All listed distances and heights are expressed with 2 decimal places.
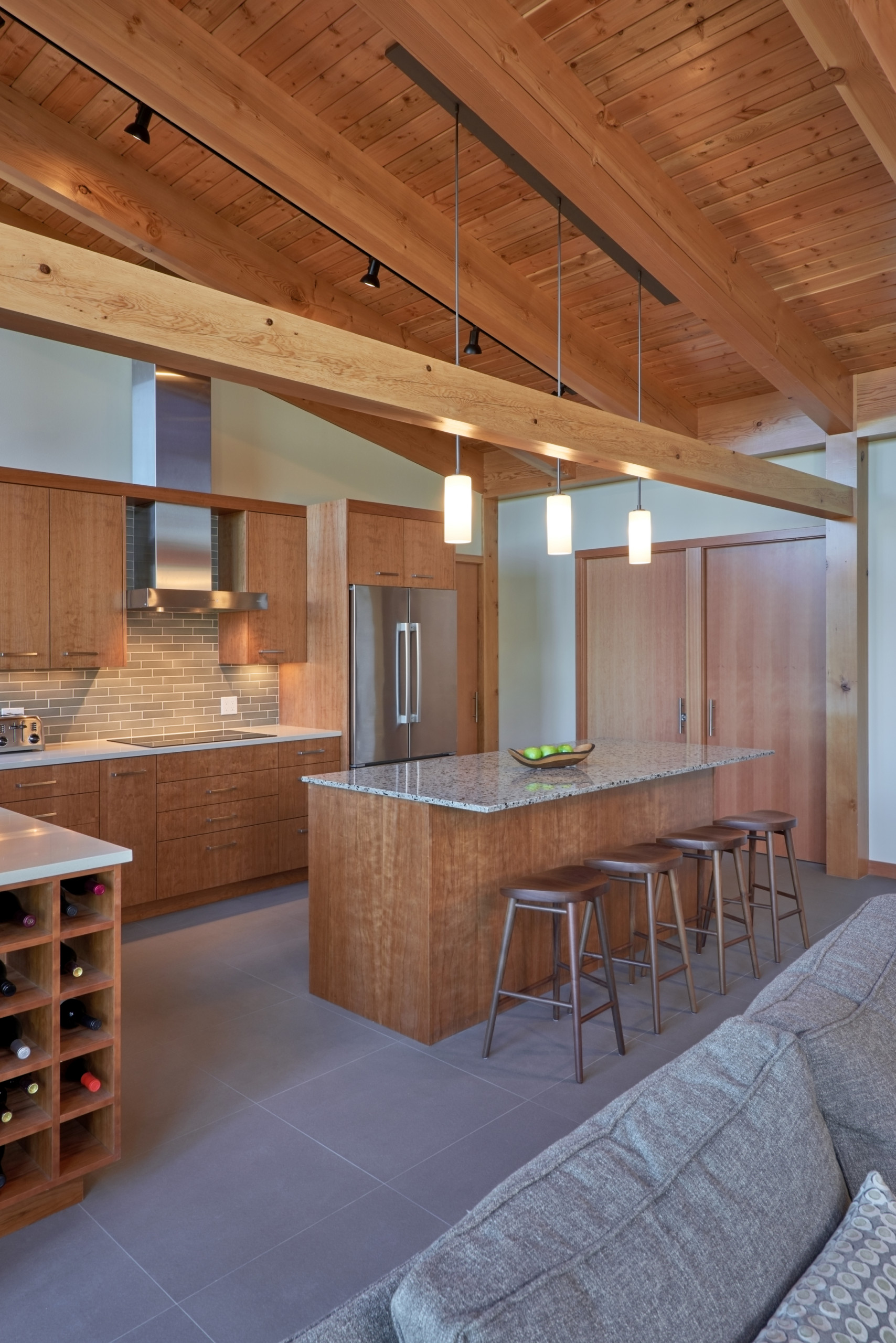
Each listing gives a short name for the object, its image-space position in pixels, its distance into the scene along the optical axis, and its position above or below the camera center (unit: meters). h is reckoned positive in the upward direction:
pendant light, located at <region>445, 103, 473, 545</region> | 3.31 +0.55
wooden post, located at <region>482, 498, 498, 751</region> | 7.70 +0.27
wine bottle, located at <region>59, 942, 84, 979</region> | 2.36 -0.82
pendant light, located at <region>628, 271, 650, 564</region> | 4.04 +0.55
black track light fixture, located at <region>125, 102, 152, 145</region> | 3.55 +2.14
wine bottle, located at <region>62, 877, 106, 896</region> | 2.38 -0.63
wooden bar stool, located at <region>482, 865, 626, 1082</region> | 3.02 -0.88
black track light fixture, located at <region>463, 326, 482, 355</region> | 5.05 +1.78
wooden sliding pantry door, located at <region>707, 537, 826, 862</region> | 5.95 -0.14
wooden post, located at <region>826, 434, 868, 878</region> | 5.48 -0.10
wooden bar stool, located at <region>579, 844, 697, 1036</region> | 3.41 -0.86
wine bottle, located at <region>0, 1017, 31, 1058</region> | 2.22 -0.99
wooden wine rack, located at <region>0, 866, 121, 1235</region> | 2.23 -1.02
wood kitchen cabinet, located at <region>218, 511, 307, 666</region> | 5.48 +0.43
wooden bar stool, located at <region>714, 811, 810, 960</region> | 4.15 -0.87
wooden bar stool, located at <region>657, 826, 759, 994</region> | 3.76 -0.89
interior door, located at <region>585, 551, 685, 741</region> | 6.72 +0.05
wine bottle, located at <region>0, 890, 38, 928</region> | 2.26 -0.67
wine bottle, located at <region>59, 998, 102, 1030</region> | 2.37 -0.97
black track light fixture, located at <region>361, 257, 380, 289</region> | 4.41 +1.90
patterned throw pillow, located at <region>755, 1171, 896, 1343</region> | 0.96 -0.73
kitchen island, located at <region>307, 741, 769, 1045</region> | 3.26 -0.85
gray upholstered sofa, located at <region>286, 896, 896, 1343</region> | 0.87 -0.64
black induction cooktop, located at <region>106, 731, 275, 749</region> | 5.06 -0.49
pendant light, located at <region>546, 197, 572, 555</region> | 3.71 +0.56
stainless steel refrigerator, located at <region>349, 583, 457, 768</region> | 5.60 -0.12
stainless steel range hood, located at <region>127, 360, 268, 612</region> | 5.04 +1.03
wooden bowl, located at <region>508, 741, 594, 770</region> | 3.96 -0.48
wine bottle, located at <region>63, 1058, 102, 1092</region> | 2.34 -1.14
